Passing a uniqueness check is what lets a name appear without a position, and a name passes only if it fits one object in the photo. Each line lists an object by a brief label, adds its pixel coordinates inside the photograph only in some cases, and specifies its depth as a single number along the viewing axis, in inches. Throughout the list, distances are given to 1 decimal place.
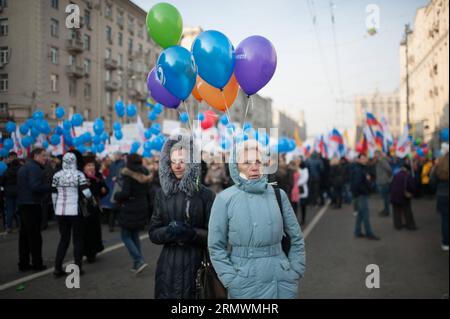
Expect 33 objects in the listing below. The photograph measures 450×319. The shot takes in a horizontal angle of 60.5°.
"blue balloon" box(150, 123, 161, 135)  520.1
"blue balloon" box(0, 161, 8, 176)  144.9
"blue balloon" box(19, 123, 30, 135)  149.9
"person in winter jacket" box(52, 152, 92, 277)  162.6
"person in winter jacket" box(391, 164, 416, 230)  360.1
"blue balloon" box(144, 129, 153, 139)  527.6
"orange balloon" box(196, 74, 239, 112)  146.3
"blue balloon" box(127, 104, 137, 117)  466.5
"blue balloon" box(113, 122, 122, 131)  485.4
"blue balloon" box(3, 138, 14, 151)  146.4
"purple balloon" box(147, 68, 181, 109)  145.3
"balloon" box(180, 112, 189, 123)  147.4
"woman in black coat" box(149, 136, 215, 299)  117.9
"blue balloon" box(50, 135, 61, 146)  175.2
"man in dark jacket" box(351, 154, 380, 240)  317.1
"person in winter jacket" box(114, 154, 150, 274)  218.1
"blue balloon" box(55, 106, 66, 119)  163.3
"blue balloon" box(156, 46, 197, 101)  124.5
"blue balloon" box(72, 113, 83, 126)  184.1
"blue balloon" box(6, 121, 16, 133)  148.2
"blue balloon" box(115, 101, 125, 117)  428.1
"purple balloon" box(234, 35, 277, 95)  123.5
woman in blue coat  102.7
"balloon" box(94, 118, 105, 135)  312.6
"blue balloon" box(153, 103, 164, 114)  525.3
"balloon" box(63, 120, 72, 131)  181.6
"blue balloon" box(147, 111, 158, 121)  525.8
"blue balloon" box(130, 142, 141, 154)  466.0
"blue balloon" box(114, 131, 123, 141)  479.3
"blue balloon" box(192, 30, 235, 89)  123.0
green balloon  136.7
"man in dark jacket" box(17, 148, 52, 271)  150.0
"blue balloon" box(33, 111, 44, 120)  152.5
